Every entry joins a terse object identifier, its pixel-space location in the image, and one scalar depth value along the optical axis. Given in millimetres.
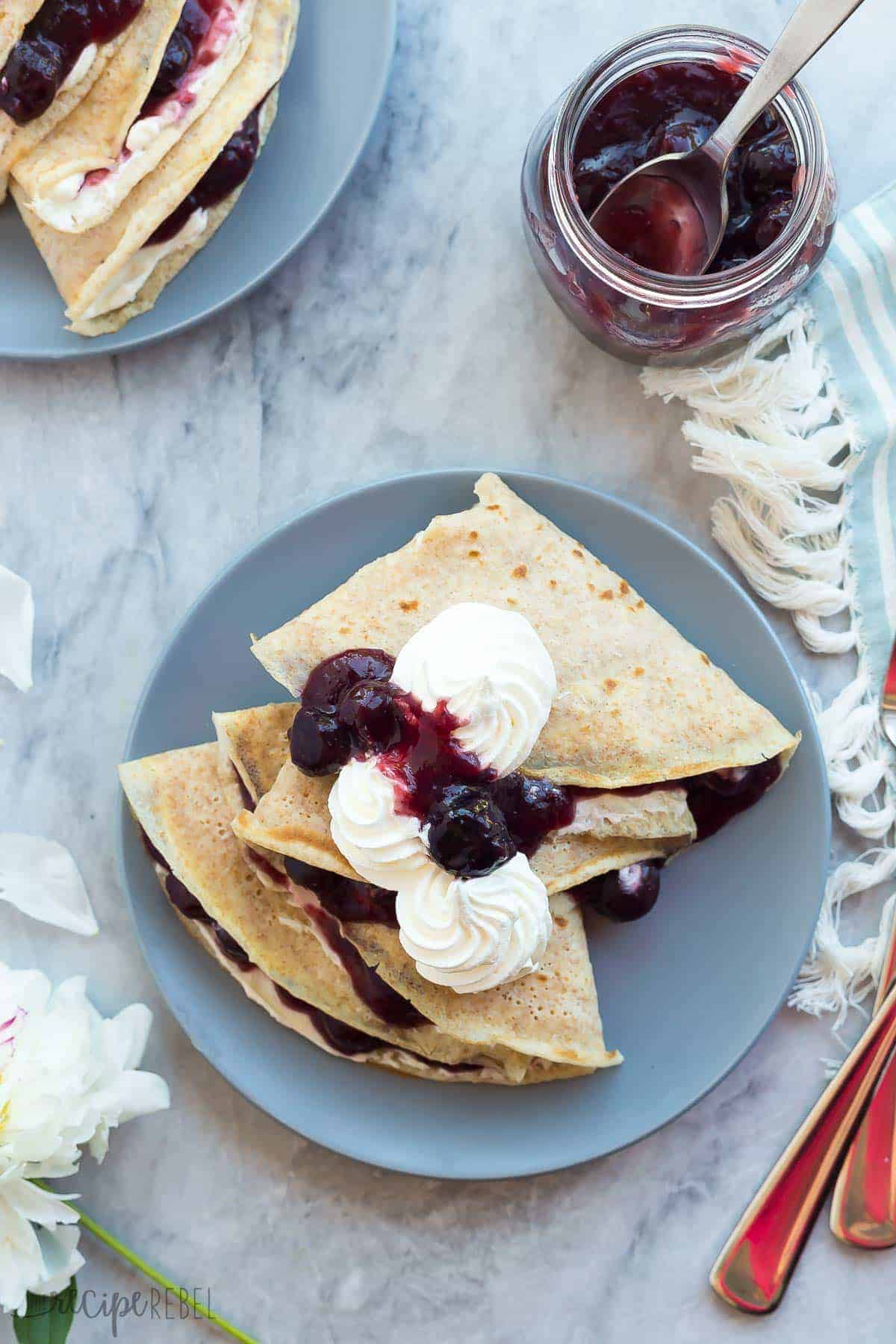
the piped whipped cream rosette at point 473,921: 905
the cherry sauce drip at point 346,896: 926
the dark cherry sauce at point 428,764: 903
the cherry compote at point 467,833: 894
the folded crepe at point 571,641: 933
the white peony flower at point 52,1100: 930
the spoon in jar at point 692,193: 894
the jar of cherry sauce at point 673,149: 921
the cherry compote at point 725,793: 949
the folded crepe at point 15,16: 927
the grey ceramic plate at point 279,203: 969
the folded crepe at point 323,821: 921
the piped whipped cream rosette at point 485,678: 903
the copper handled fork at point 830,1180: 973
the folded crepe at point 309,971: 935
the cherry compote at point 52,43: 937
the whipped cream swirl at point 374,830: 902
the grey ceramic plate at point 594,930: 955
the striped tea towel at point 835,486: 978
